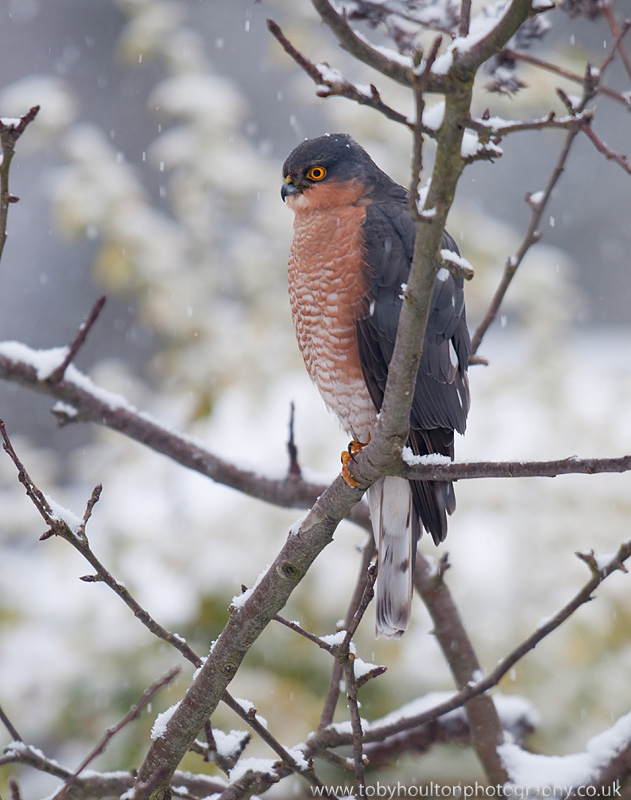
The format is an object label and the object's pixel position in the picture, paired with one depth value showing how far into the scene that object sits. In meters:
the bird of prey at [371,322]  8.34
